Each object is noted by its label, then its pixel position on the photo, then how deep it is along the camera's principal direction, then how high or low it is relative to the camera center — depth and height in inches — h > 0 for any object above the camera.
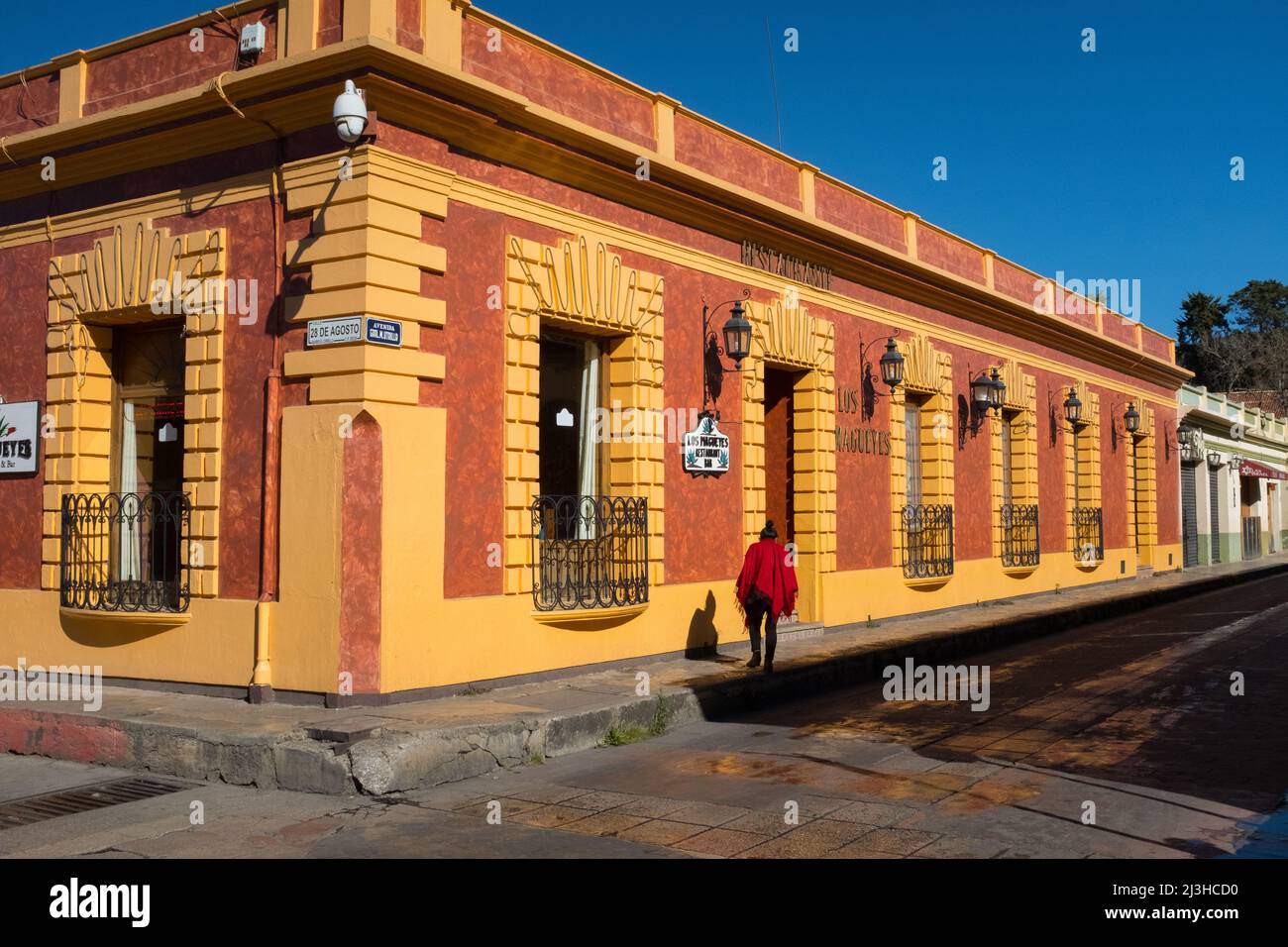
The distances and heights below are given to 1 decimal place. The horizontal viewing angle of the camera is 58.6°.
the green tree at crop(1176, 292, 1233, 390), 2534.4 +452.6
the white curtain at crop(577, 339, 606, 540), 470.9 +40.7
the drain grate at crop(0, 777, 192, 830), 272.5 -67.1
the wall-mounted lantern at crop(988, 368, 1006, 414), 754.2 +90.6
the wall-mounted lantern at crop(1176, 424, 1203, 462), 1203.2 +92.4
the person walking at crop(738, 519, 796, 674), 448.8 -21.6
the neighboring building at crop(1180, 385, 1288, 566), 1288.1 +64.9
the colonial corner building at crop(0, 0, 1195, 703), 366.6 +65.1
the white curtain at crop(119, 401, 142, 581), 433.1 +9.7
